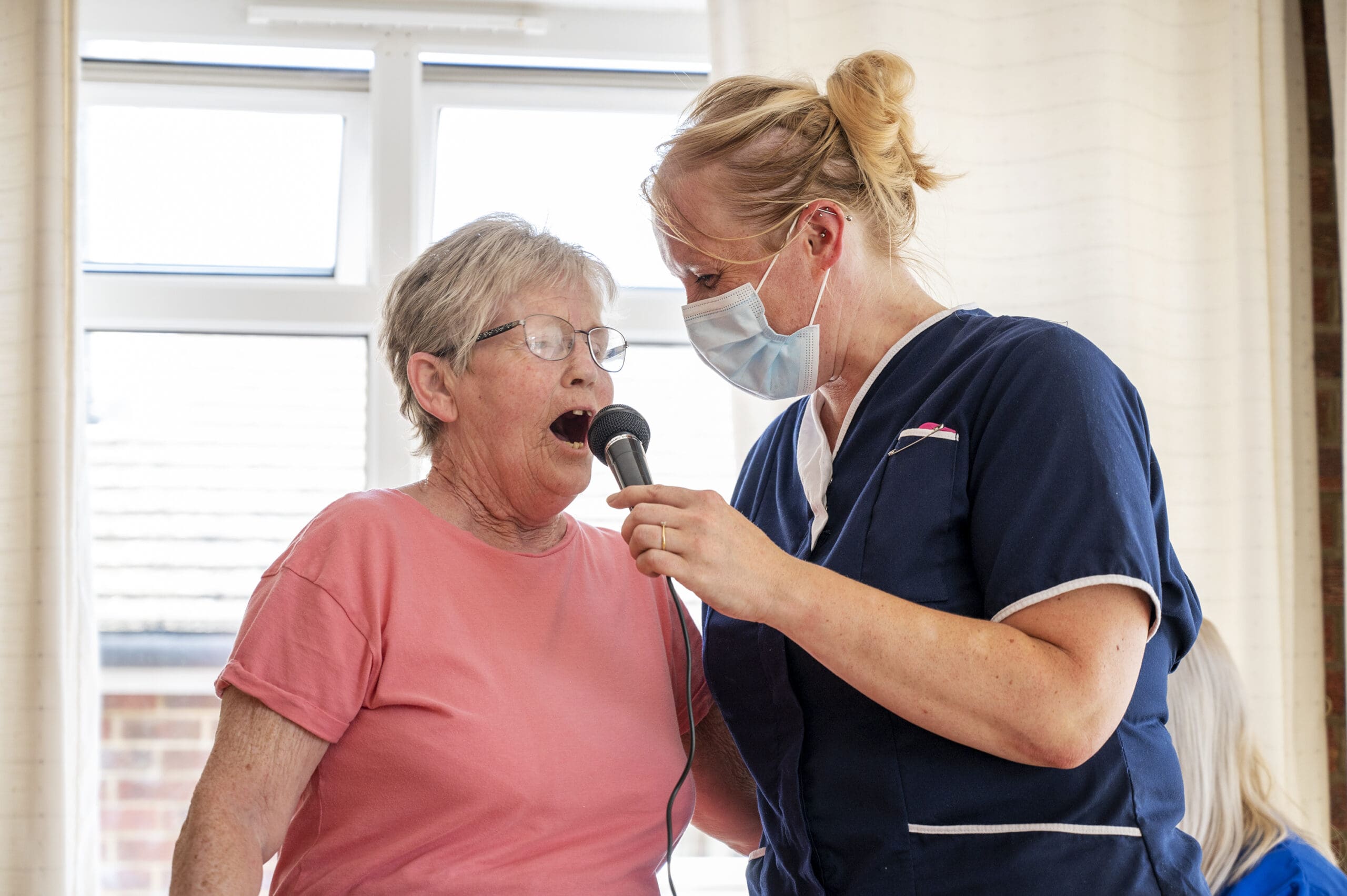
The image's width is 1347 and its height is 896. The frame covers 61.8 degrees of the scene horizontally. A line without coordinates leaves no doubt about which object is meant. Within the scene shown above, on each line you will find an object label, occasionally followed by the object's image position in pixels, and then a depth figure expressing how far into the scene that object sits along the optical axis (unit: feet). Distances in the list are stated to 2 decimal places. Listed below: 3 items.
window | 8.64
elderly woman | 4.19
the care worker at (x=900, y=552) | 3.55
